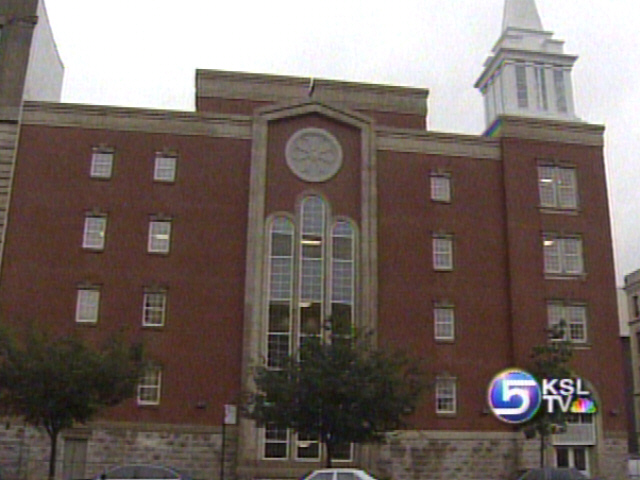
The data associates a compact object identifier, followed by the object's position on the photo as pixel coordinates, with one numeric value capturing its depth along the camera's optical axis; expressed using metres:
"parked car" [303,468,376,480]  24.69
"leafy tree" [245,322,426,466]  30.05
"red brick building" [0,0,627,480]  37.19
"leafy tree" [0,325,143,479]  27.80
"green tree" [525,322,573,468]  32.12
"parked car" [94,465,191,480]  27.34
